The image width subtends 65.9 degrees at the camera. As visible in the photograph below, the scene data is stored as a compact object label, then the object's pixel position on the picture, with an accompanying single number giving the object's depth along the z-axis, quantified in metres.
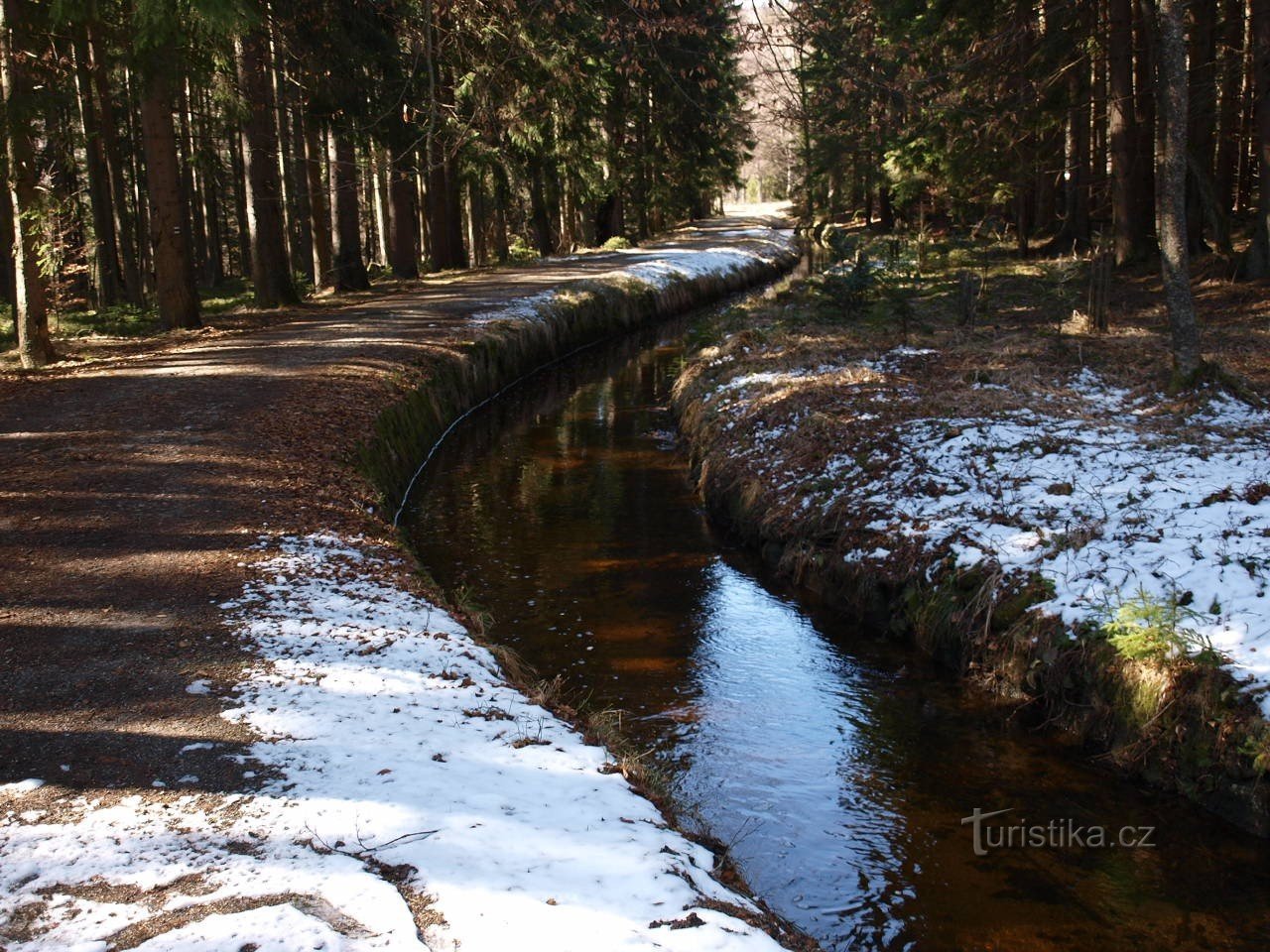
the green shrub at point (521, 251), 33.73
